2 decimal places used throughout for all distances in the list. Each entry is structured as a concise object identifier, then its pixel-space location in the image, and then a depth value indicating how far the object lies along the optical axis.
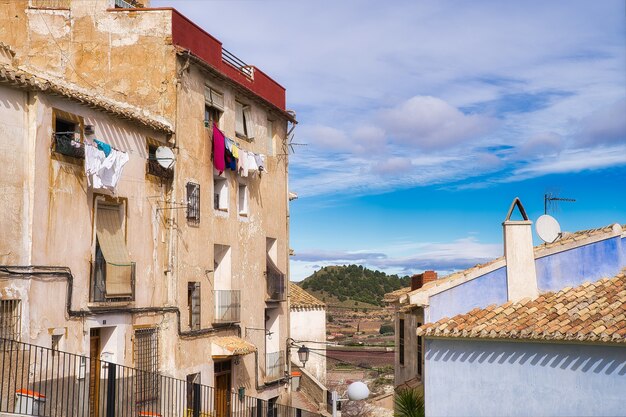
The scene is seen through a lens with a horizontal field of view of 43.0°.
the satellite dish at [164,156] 20.97
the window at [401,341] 25.52
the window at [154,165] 20.91
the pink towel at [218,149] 24.17
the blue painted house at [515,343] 15.32
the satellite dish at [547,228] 19.53
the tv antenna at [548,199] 22.03
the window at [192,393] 20.19
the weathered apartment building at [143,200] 16.48
